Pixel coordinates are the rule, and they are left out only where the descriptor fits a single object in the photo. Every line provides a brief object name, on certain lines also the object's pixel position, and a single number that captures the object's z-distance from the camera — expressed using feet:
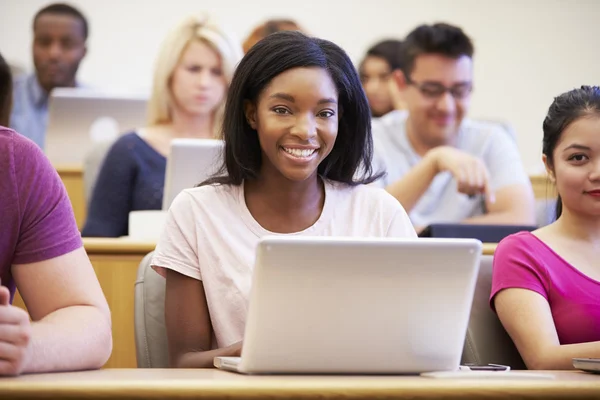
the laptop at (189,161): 11.73
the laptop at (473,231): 10.69
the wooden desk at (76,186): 16.96
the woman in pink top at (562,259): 8.26
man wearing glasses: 14.98
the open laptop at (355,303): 5.67
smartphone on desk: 6.70
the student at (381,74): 24.63
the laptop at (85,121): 17.59
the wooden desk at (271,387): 4.91
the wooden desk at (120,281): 10.45
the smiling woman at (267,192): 8.05
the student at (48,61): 22.72
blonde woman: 15.43
